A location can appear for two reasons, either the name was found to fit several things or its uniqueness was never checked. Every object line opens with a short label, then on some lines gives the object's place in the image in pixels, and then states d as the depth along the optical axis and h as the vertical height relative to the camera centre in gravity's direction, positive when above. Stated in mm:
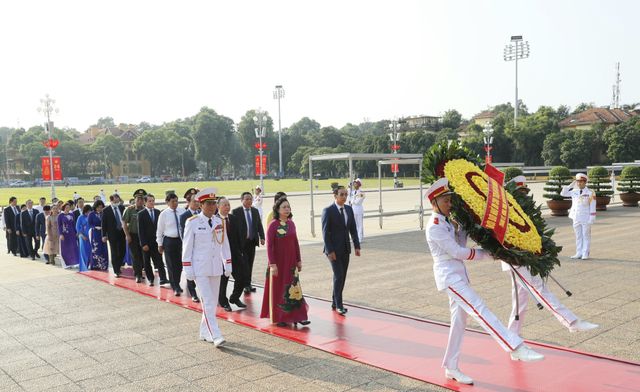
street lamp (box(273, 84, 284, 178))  71312 +10366
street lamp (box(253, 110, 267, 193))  39712 +3757
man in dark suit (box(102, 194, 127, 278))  11594 -1264
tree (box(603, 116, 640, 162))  56750 +2157
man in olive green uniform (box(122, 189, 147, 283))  10602 -1134
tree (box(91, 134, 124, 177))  98625 +4474
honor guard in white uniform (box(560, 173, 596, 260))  11750 -1089
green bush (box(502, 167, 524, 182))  21438 -307
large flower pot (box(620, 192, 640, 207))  25516 -1756
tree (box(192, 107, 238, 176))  101750 +6899
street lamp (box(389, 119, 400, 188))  52844 +3732
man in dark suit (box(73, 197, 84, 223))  13119 -962
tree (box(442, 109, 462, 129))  99875 +8985
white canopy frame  16000 +327
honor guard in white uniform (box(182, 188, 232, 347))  6504 -1058
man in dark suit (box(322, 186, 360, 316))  7520 -1011
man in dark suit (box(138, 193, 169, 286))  10102 -1165
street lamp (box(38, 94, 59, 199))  29616 +3779
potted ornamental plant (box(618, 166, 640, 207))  25609 -1189
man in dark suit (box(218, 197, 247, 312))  8336 -1537
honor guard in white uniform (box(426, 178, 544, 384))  4734 -1023
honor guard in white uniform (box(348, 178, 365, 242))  15734 -992
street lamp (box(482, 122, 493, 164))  41250 +2741
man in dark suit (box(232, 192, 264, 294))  8923 -1027
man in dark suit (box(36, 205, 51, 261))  14422 -1341
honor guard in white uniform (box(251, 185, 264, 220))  17238 -942
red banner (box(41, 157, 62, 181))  27459 +379
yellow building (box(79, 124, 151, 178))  107250 +2120
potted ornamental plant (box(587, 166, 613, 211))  23562 -1041
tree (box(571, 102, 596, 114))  98312 +10480
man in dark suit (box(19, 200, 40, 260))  14844 -1467
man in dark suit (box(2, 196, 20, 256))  15586 -1454
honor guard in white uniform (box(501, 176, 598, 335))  5176 -1372
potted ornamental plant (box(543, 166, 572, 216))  21891 -1112
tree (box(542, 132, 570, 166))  61656 +1956
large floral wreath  4832 -477
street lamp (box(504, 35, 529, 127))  75000 +16375
